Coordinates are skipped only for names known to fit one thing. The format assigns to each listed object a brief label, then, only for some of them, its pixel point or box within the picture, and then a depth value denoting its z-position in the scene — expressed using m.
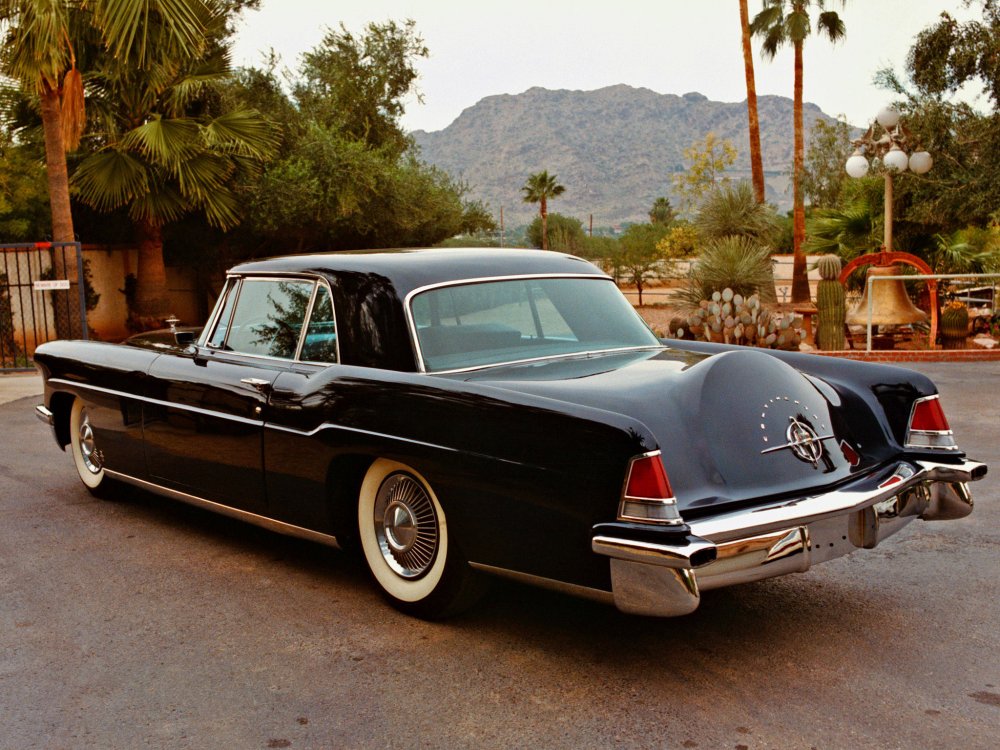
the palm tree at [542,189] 80.00
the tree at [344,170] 22.69
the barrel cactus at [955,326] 15.49
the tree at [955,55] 18.33
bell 15.34
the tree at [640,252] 36.78
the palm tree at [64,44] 13.59
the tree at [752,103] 31.77
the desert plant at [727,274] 16.42
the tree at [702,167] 50.59
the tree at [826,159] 55.47
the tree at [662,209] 114.03
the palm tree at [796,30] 32.38
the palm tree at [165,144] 17.56
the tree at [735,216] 21.44
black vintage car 3.43
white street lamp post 17.00
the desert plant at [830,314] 15.32
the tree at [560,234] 45.38
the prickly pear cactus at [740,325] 14.58
